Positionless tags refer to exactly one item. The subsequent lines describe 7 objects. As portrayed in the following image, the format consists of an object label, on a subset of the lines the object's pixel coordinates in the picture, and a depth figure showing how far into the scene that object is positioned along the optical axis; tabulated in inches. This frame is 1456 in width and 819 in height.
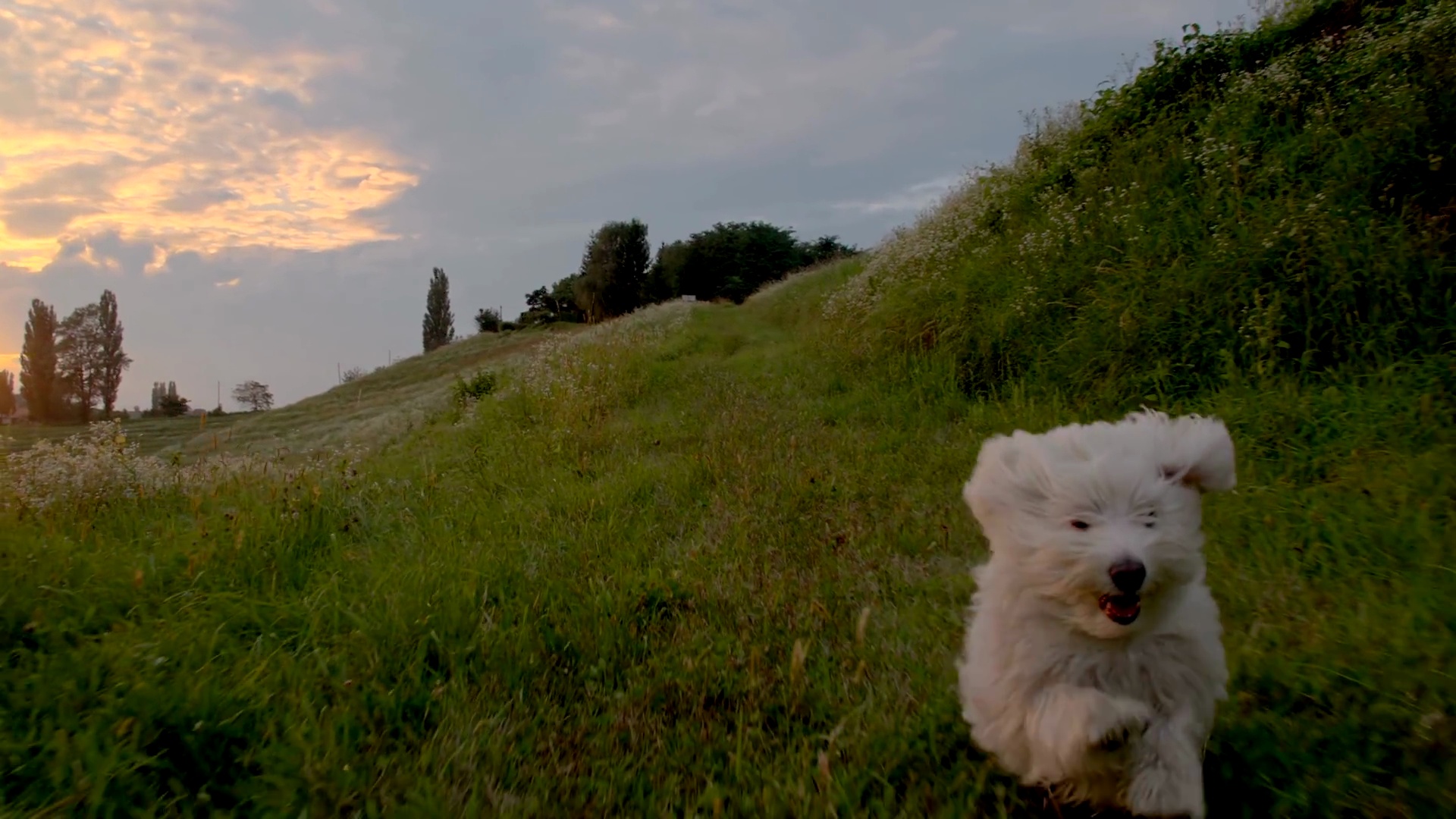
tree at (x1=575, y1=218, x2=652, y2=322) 1759.4
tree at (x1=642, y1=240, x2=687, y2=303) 1994.3
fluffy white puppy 82.0
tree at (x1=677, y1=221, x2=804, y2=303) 1990.7
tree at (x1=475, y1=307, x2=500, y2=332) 2089.1
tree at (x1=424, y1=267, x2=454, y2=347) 2218.3
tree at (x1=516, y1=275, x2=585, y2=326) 1989.4
